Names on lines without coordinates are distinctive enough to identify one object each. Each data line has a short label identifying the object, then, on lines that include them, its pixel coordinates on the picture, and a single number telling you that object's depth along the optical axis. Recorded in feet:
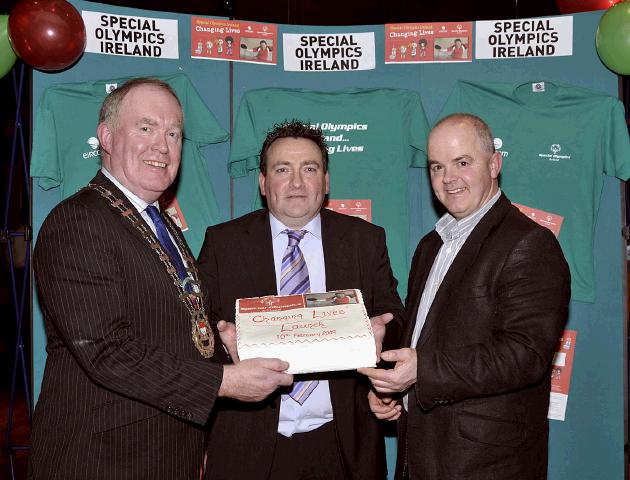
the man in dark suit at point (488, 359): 7.46
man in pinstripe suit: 6.64
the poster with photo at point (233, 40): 15.11
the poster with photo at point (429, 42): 15.26
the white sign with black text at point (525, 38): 15.05
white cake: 7.06
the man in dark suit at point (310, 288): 8.86
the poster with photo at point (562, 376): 14.92
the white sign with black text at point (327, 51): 15.39
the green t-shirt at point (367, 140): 14.94
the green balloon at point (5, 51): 13.62
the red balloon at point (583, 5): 15.71
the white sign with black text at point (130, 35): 14.44
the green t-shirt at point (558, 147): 14.65
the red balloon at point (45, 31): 12.96
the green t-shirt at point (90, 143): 13.87
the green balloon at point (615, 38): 13.76
